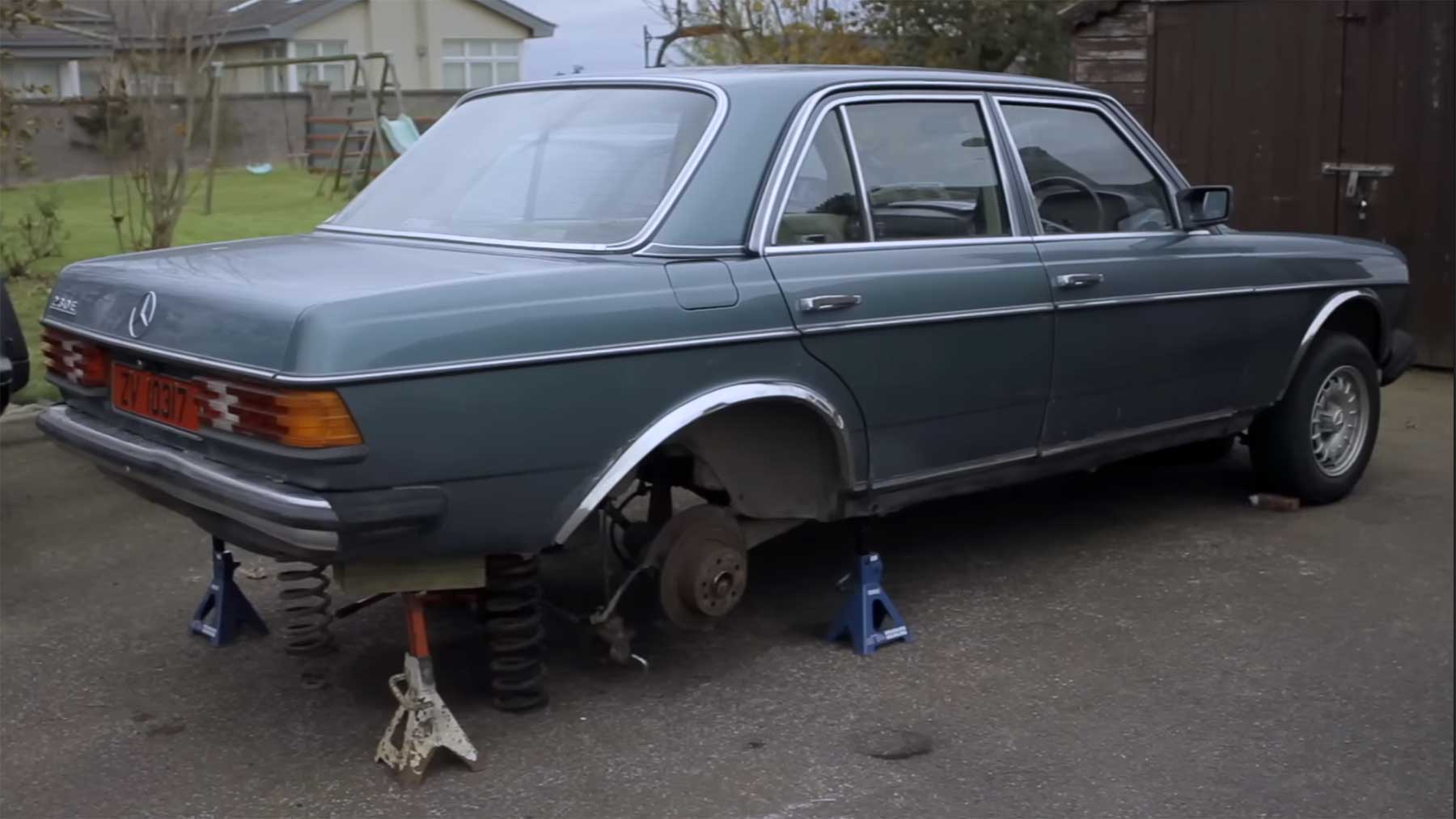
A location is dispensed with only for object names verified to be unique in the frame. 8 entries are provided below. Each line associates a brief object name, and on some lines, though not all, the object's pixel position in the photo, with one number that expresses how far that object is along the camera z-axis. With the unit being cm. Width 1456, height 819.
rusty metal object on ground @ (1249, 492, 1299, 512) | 628
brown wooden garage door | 896
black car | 590
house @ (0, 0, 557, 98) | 2820
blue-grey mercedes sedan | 368
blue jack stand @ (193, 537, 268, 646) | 486
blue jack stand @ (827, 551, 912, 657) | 476
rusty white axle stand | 393
